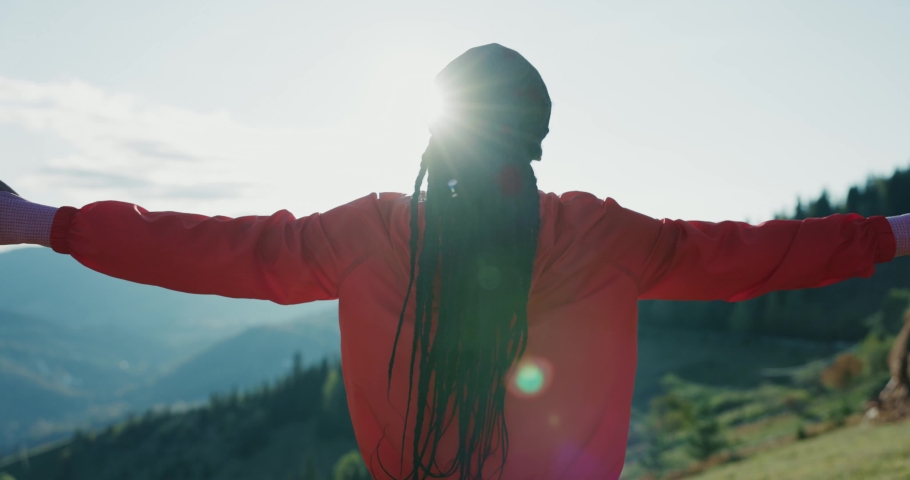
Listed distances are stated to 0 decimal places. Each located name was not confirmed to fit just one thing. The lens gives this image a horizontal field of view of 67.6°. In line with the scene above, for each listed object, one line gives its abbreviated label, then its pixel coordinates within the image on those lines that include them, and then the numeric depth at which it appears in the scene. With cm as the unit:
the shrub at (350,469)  6856
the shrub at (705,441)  4288
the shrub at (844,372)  5381
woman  199
